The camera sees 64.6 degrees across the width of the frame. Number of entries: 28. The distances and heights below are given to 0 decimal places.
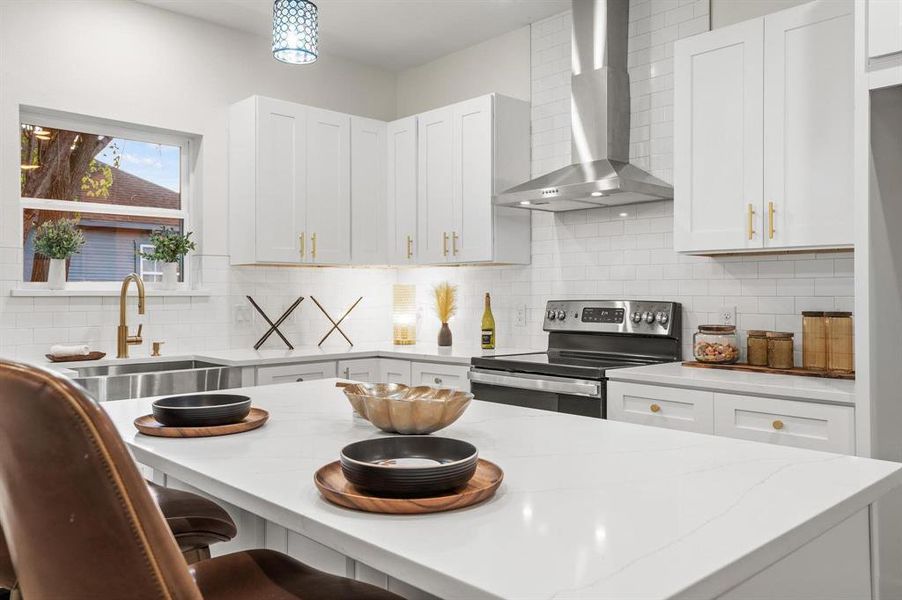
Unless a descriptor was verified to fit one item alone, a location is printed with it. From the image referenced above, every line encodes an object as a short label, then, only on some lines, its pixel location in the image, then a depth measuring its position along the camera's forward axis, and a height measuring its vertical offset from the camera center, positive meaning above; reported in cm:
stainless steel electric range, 337 -32
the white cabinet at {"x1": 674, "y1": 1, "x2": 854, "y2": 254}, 287 +71
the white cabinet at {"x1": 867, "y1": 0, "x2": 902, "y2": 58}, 235 +90
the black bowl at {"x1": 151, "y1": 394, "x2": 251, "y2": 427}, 171 -28
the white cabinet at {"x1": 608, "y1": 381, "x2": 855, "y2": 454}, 255 -47
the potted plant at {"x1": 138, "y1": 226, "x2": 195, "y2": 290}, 416 +29
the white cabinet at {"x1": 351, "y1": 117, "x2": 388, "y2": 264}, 484 +74
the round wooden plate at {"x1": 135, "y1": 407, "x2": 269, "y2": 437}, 166 -31
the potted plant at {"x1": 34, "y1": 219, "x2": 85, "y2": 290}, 376 +29
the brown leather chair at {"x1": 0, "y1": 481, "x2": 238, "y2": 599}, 149 -51
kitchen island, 87 -33
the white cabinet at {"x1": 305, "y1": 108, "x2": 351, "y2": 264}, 460 +73
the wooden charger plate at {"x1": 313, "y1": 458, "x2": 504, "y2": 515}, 108 -31
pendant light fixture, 253 +96
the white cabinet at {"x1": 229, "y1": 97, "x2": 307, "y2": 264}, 436 +74
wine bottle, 455 -21
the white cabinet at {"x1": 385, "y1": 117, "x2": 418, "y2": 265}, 484 +73
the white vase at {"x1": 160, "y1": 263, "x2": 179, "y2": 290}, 427 +13
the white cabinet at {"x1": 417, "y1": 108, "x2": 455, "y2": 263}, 461 +74
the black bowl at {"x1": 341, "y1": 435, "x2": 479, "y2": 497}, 111 -28
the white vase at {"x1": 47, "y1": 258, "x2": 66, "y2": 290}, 385 +13
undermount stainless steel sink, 340 -41
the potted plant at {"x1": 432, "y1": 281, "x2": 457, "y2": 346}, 478 -5
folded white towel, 361 -26
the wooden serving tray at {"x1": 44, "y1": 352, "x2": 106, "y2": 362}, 361 -30
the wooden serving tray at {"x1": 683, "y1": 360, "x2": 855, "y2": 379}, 289 -32
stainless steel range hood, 380 +102
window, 394 +65
